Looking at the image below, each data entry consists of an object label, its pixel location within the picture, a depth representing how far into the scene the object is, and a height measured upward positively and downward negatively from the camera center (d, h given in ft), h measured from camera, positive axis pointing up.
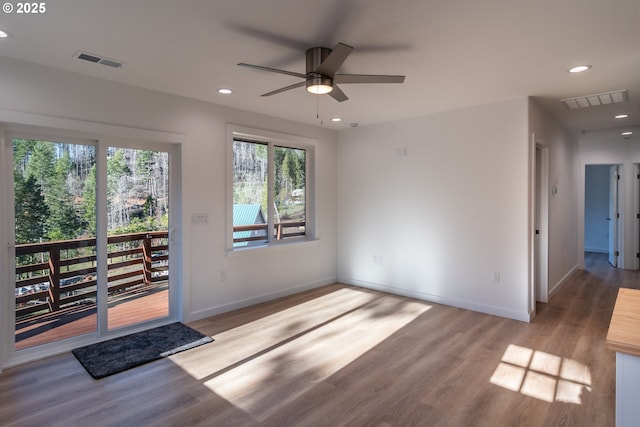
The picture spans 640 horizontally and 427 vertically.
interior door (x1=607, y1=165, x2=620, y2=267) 22.16 -0.67
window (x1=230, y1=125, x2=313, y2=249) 15.16 +0.75
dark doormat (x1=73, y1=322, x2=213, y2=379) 9.60 -4.29
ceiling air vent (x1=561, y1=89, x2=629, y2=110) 12.35 +3.86
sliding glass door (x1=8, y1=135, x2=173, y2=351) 10.02 -0.99
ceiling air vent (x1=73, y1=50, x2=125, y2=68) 8.97 +3.87
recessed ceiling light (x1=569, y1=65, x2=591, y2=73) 9.78 +3.83
